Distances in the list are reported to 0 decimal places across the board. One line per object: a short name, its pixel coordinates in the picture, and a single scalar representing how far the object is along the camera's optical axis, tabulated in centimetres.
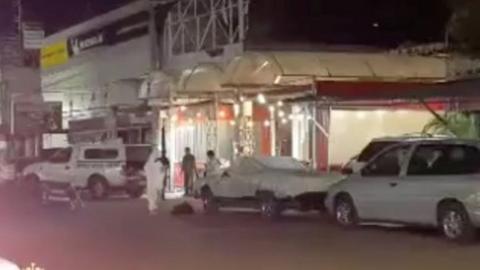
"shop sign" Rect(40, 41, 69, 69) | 5319
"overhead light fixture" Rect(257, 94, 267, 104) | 3203
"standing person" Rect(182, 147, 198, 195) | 3378
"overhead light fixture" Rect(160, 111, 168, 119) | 4018
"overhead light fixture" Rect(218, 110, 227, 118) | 3668
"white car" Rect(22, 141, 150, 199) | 3400
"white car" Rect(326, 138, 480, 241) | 1777
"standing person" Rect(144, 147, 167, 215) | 2661
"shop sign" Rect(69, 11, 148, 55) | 4284
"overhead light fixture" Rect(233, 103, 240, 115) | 3435
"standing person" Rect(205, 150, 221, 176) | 2979
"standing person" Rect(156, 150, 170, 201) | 2715
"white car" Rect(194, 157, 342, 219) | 2294
